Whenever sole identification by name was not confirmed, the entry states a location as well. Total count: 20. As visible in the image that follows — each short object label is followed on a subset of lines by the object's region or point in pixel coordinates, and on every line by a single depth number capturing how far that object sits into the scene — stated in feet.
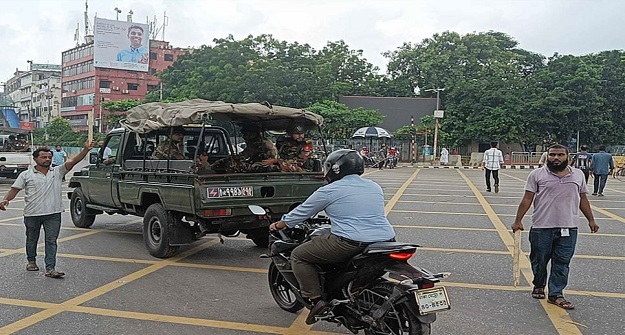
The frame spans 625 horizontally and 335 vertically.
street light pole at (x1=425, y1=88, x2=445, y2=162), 128.47
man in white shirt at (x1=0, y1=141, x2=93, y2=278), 21.57
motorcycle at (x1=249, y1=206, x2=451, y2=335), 13.19
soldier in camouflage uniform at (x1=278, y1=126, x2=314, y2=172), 29.30
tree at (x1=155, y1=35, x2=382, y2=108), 131.44
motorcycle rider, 14.46
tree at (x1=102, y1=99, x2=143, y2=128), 158.67
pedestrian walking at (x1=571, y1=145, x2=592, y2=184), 60.59
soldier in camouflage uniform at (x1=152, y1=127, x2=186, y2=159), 26.94
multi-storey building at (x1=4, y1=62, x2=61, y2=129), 279.49
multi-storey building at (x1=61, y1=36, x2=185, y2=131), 230.07
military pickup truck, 23.65
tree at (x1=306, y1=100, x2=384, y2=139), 126.21
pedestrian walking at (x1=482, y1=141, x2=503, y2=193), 54.70
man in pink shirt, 18.78
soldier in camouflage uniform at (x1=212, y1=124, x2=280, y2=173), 26.71
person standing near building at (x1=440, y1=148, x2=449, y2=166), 128.57
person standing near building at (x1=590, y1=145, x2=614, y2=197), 55.67
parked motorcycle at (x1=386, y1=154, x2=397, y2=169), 112.78
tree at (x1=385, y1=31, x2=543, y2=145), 136.67
